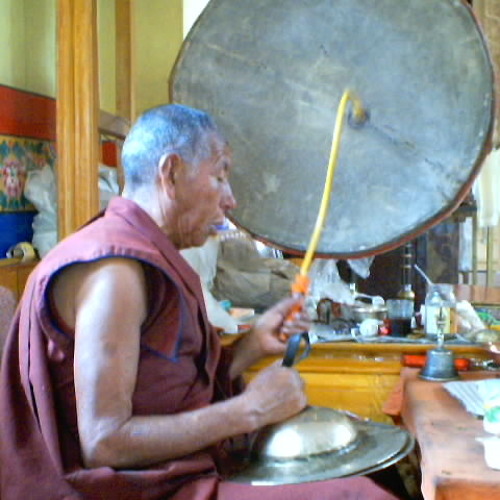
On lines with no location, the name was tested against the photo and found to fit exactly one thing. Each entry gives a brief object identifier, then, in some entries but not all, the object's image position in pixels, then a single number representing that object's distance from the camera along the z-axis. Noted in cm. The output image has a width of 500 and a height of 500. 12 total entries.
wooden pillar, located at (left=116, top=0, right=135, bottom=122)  348
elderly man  121
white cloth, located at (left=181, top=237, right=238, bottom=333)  238
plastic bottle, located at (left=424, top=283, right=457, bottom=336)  236
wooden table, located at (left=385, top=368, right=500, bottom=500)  124
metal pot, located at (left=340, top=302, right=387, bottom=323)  254
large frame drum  145
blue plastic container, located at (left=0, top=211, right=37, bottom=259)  262
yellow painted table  225
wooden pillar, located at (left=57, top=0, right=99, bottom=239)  256
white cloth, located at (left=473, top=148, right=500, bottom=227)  504
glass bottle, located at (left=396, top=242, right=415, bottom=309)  259
